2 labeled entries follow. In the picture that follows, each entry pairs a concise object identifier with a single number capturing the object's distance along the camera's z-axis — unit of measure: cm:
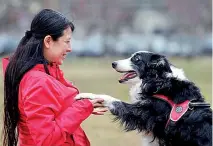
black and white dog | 896
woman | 735
